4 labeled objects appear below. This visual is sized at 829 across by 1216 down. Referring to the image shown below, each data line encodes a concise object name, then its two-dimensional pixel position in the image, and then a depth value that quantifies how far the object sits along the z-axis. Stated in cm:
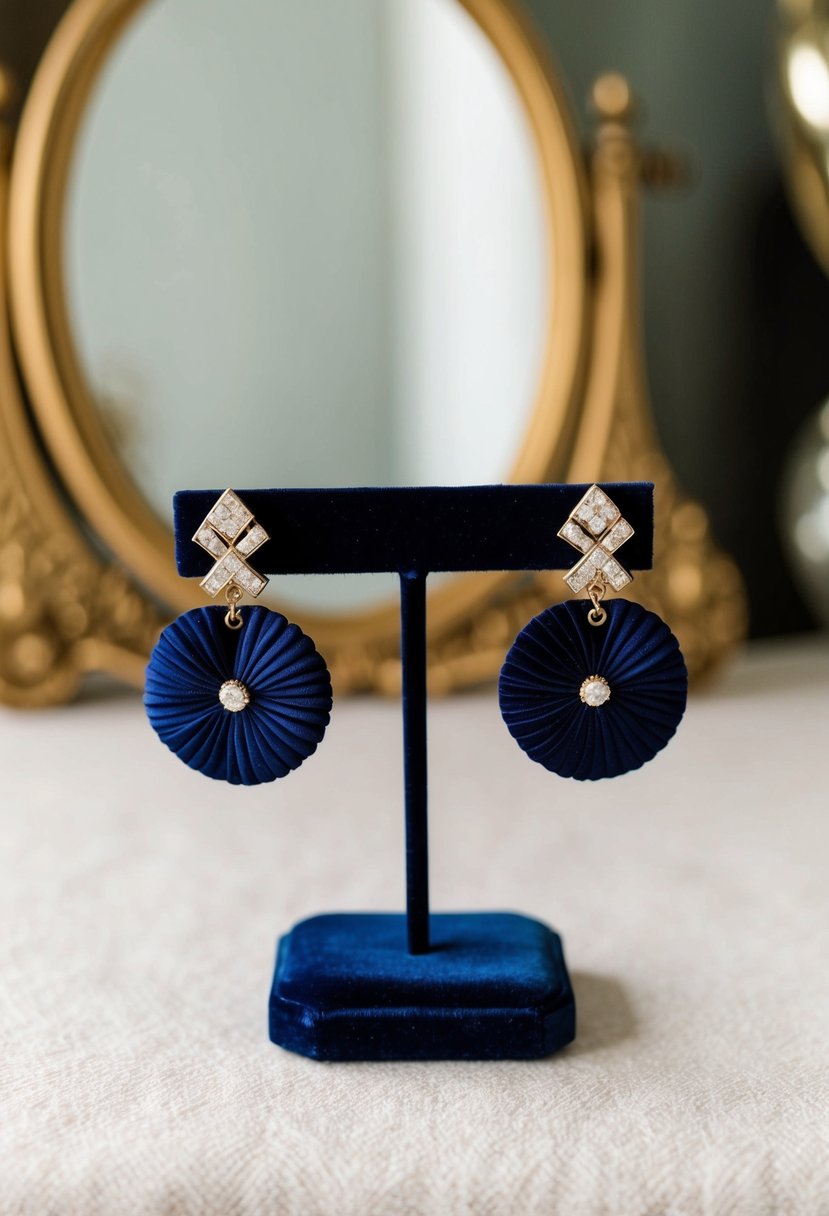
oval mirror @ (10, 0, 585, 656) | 78
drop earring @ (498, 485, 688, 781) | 37
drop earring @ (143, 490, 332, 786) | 36
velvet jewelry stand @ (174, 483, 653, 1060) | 36
